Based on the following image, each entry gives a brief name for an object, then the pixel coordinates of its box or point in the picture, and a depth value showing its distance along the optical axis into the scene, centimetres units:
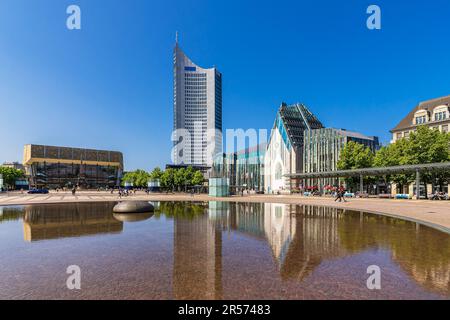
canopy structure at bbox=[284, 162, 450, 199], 3386
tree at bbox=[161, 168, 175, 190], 8412
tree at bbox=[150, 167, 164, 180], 9125
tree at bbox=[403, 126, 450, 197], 4216
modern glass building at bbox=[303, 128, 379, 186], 8175
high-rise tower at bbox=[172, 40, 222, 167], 18788
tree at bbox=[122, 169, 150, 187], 10775
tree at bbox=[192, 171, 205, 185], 8065
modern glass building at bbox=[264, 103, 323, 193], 9100
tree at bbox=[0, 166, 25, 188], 9830
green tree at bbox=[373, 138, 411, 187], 4503
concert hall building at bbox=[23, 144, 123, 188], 13275
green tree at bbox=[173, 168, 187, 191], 8231
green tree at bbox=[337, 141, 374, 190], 5200
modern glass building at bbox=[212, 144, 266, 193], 11438
